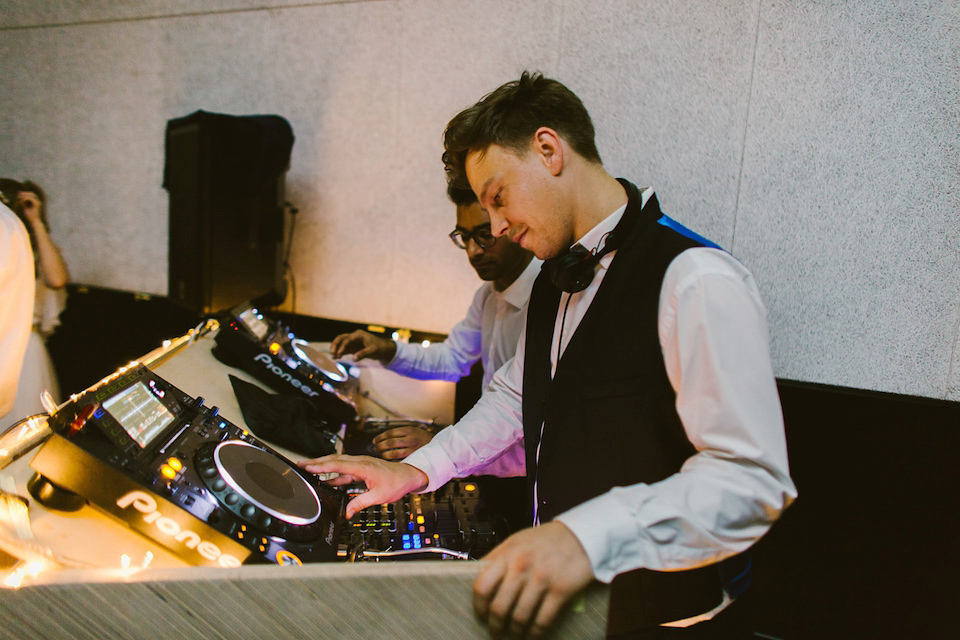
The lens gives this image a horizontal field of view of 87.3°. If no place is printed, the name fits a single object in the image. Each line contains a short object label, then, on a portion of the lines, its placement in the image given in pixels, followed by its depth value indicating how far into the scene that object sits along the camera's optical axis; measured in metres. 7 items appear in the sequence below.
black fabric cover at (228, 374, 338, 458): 1.22
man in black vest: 0.64
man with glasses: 1.72
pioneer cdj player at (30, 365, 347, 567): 0.68
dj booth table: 0.54
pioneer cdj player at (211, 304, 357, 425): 1.47
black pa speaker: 1.90
